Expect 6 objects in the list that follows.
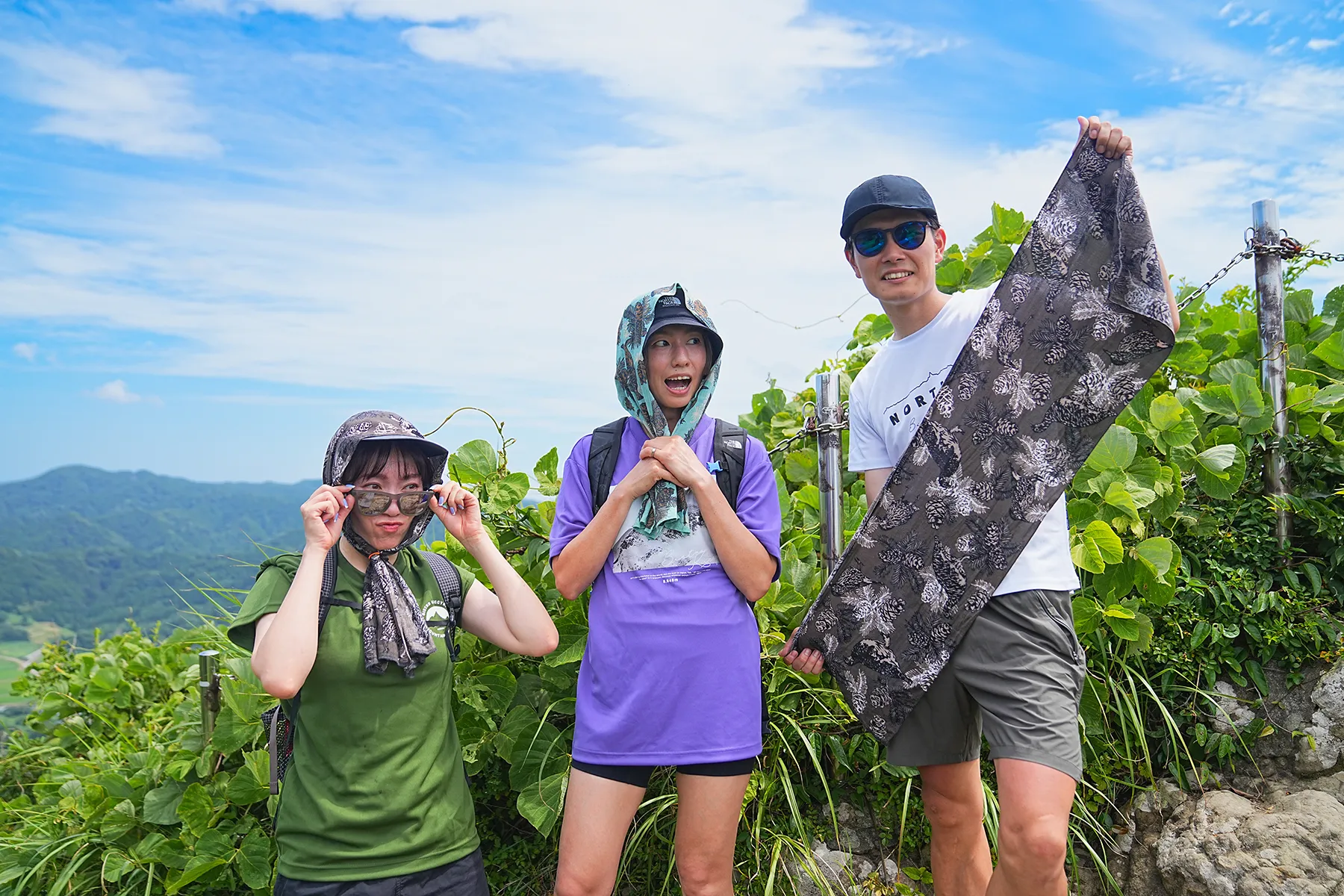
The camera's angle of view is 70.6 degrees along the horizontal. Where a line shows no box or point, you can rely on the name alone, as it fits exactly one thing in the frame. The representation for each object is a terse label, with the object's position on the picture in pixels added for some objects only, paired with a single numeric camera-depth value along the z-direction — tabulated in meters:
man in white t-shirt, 2.39
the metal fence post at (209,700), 3.65
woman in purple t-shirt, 2.38
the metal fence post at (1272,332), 4.25
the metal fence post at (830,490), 3.71
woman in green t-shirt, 2.23
